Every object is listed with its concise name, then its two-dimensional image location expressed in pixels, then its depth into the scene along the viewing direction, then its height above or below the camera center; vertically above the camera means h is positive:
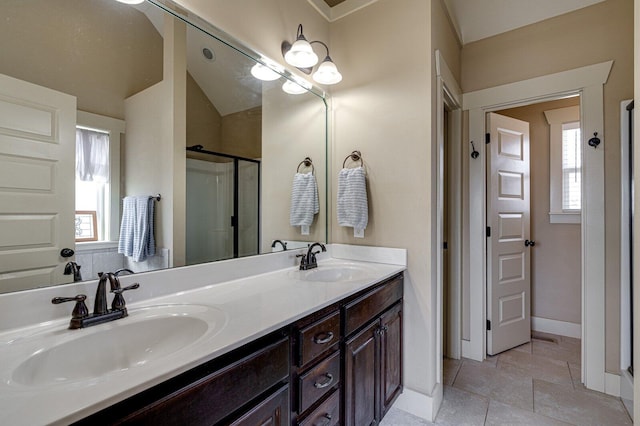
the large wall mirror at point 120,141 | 0.92 +0.27
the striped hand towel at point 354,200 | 1.99 +0.08
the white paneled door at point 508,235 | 2.53 -0.21
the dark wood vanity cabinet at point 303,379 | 0.68 -0.52
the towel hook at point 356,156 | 2.08 +0.39
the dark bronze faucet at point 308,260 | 1.84 -0.30
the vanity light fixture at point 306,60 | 1.71 +0.91
